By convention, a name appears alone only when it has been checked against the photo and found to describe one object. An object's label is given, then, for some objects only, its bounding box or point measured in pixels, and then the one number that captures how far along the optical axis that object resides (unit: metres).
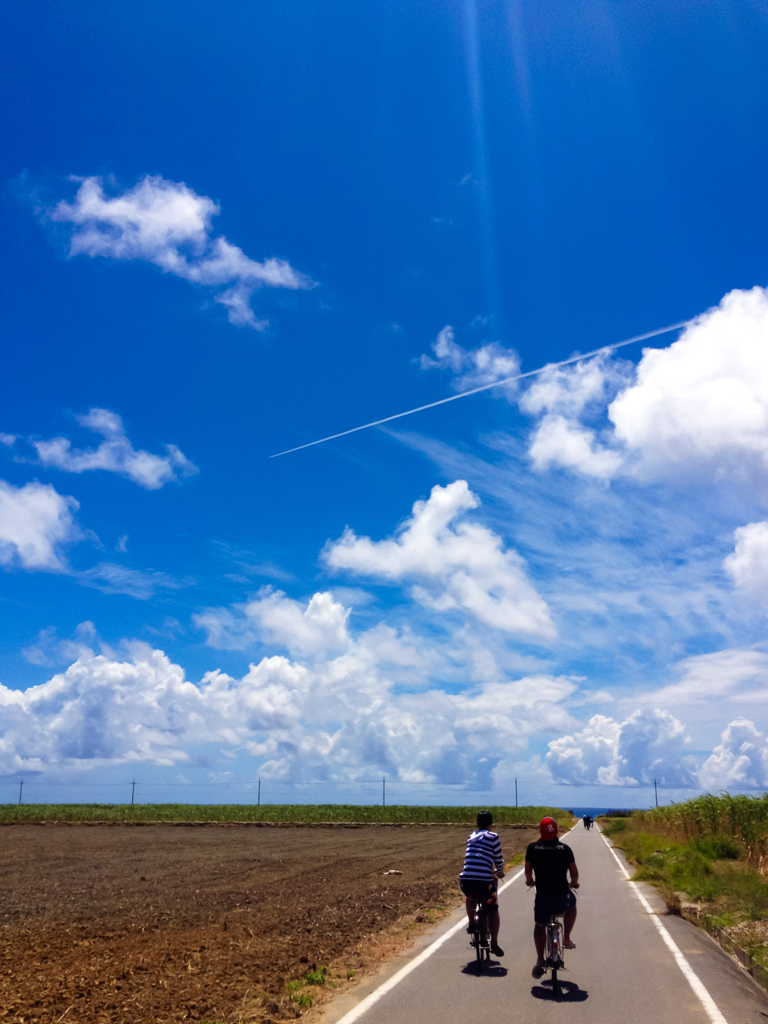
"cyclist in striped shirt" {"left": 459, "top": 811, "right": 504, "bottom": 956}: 10.12
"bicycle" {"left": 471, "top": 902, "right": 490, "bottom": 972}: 9.99
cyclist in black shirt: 9.35
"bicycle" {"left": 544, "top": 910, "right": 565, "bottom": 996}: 8.94
